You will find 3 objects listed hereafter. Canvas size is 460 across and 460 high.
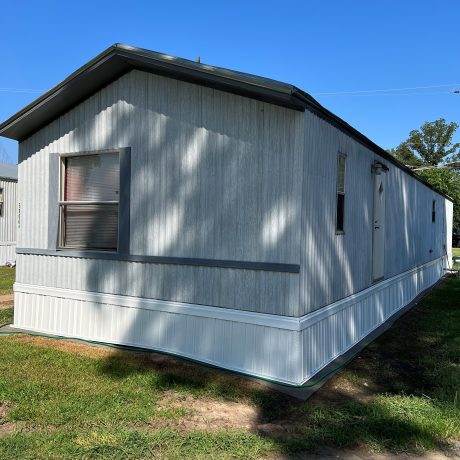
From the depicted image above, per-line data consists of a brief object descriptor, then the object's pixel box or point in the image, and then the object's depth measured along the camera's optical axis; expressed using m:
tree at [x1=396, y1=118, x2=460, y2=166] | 53.34
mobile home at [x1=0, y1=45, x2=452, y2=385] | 5.21
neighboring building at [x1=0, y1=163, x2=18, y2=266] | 18.61
